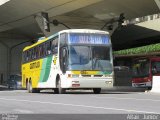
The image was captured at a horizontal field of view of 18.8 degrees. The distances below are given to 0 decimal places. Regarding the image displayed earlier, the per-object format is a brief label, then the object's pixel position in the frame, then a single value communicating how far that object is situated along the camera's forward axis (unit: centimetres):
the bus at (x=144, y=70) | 3707
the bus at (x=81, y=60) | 2525
